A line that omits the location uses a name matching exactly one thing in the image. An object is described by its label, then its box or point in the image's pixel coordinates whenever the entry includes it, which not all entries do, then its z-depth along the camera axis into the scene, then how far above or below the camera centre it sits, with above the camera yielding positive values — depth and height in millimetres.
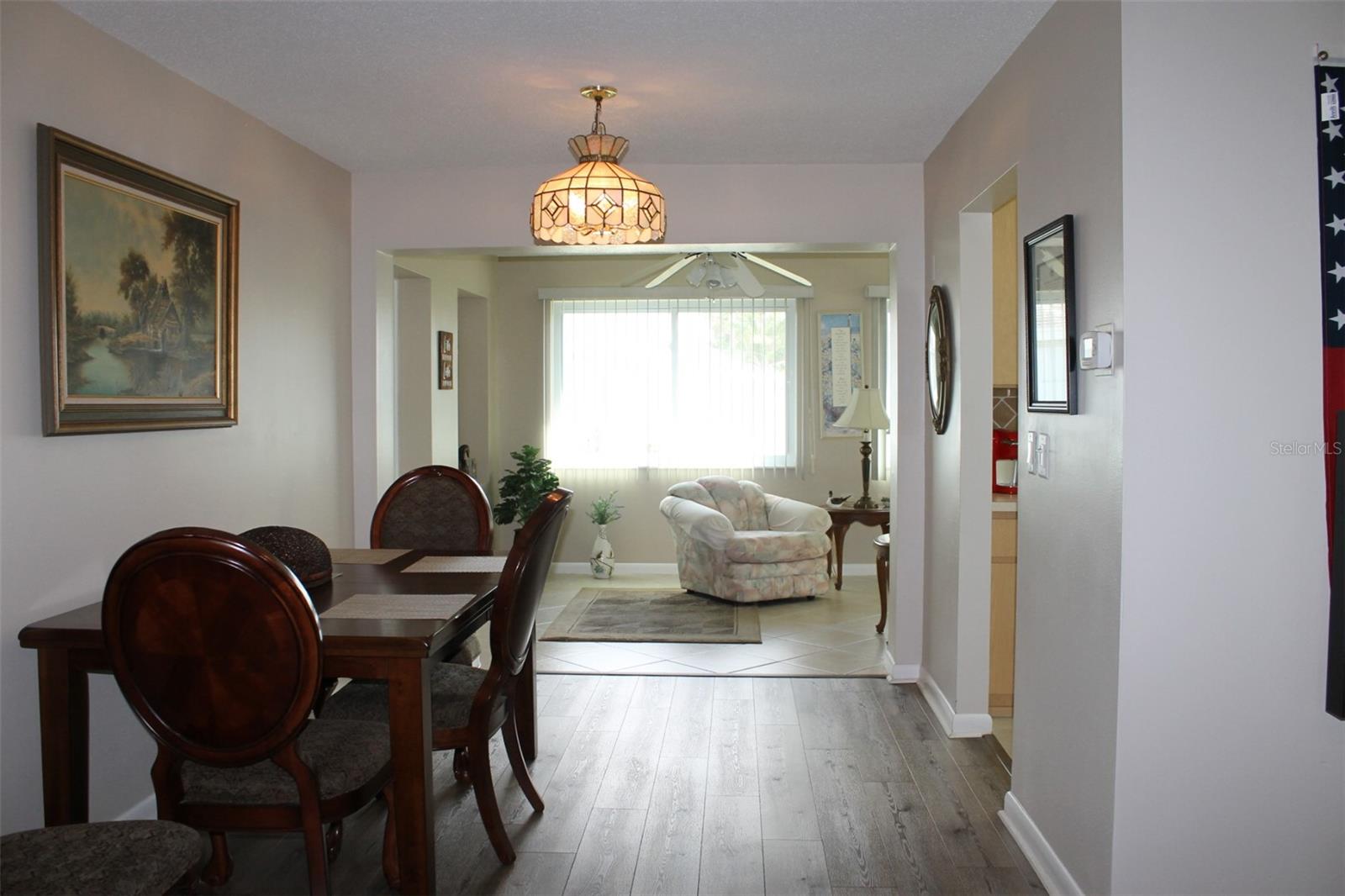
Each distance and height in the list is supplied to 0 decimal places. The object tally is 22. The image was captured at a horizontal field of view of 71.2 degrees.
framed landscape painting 2553 +438
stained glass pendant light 2988 +745
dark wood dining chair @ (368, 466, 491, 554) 3637 -318
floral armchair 6242 -742
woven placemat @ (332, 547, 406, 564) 3320 -431
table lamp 6102 +121
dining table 2217 -609
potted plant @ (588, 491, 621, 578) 7199 -864
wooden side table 6027 -550
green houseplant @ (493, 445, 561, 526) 6812 -383
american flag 2086 +299
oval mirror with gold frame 3875 +312
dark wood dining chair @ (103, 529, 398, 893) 1927 -504
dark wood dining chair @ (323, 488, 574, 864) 2527 -742
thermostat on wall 2186 +191
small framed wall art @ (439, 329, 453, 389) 6156 +501
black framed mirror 2439 +315
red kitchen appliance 4395 -75
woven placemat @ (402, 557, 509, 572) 3146 -443
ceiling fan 5427 +965
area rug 5398 -1148
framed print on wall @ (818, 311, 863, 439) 7332 +652
